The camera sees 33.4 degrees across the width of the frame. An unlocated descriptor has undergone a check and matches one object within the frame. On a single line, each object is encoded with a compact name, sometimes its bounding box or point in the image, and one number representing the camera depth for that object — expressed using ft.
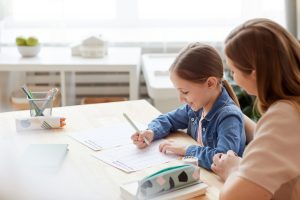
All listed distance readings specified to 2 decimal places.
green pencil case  3.91
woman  3.55
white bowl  10.10
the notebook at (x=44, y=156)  4.68
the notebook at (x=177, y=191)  3.95
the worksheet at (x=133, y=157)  4.72
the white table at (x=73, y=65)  9.50
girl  4.96
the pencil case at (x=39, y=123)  5.83
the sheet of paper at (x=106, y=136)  5.33
